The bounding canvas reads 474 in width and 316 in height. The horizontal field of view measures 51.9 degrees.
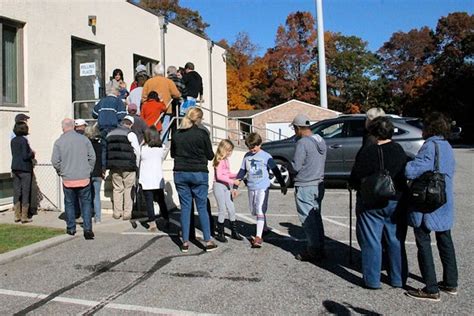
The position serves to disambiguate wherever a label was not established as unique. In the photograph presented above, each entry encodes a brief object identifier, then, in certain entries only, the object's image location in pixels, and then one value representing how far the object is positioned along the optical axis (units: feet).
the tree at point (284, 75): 202.39
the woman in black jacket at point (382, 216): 16.18
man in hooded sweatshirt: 19.77
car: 36.58
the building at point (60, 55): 31.76
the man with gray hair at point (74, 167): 24.06
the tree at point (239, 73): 192.34
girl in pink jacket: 23.89
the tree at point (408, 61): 213.25
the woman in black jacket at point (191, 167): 21.20
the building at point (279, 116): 143.64
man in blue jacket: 29.99
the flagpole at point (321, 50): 85.46
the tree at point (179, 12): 199.41
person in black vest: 27.25
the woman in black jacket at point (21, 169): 27.99
